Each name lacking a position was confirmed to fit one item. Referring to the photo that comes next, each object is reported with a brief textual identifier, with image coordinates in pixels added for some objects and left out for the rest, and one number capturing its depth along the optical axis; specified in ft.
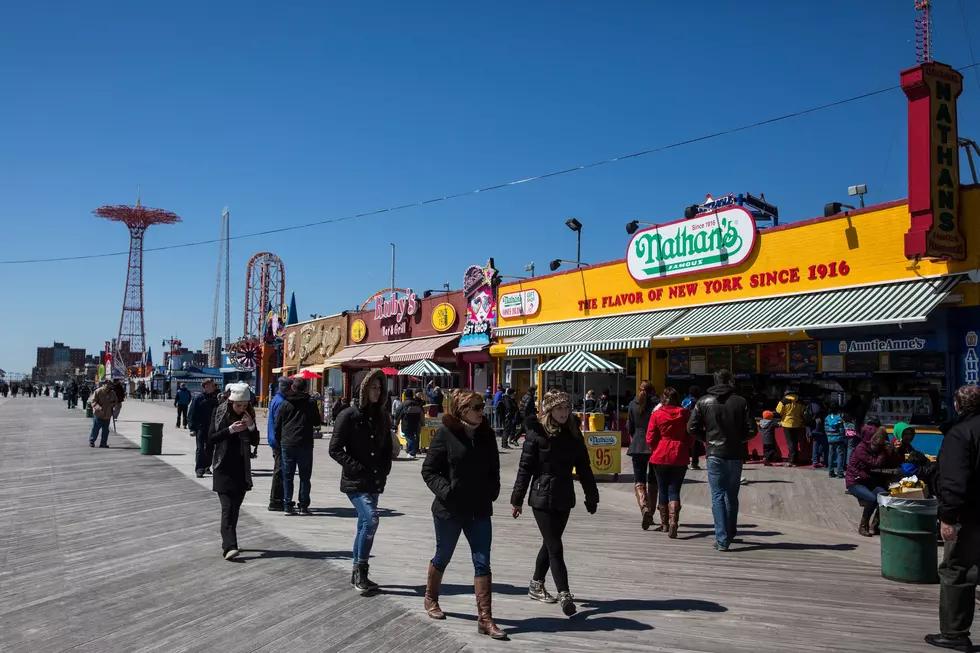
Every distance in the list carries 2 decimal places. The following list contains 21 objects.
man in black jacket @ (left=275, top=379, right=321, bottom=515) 31.63
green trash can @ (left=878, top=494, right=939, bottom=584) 22.36
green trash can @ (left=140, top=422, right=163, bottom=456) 56.29
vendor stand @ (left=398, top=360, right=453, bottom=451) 59.52
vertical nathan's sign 41.70
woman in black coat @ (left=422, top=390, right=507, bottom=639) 16.89
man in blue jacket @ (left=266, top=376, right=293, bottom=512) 32.50
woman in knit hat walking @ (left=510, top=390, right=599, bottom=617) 18.45
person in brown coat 58.75
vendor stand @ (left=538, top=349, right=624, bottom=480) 44.91
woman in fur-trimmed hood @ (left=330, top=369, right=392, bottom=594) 19.79
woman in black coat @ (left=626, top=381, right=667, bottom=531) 30.71
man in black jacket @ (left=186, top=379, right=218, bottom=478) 41.60
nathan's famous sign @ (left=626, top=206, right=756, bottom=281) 57.41
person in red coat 28.30
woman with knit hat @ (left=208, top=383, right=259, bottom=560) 23.56
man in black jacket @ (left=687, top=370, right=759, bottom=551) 26.45
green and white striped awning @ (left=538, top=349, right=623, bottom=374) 54.97
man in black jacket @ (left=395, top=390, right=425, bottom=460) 59.21
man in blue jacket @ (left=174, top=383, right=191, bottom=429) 84.78
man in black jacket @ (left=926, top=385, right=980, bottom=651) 15.92
